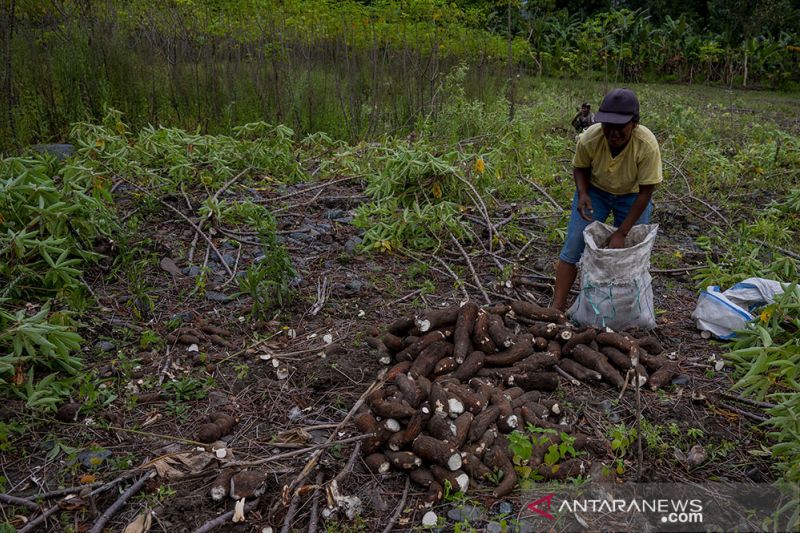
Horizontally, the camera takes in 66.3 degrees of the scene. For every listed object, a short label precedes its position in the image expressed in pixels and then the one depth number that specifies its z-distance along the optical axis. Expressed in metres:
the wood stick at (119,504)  2.10
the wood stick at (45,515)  2.10
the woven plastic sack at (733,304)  3.24
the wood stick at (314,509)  2.12
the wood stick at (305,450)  2.38
